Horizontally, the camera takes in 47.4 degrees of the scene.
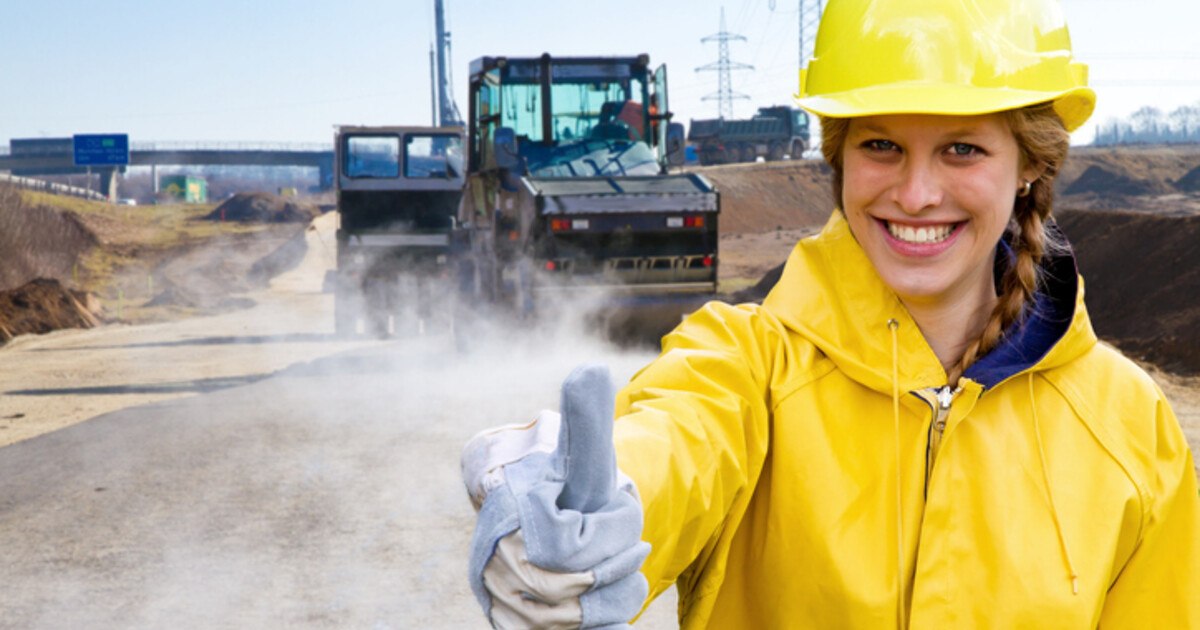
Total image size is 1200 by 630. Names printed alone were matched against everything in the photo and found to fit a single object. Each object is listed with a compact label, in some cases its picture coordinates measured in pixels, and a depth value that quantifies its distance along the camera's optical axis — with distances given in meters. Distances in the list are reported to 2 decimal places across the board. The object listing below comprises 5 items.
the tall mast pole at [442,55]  52.47
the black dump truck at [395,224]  19.97
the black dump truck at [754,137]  60.09
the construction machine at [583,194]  14.40
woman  1.99
